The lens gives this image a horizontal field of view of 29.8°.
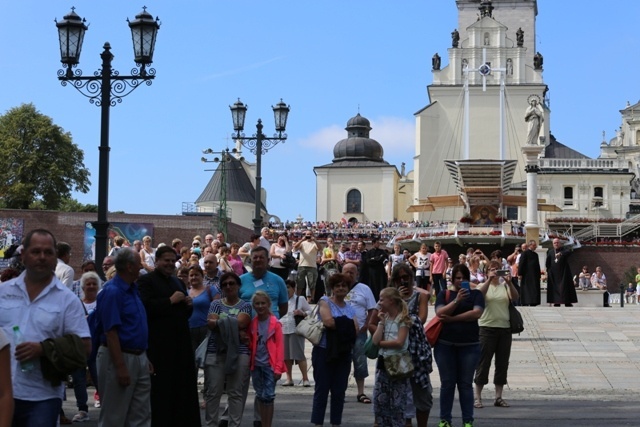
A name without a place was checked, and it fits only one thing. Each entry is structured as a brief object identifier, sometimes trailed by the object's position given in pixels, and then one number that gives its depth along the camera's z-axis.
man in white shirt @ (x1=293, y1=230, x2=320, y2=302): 25.09
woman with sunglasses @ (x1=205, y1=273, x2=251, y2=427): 11.54
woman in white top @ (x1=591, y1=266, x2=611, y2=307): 43.47
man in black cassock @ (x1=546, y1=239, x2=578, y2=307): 27.45
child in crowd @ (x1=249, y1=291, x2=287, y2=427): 11.58
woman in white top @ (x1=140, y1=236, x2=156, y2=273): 19.70
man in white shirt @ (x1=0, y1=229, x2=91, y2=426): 7.04
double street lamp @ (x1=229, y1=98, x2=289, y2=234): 28.27
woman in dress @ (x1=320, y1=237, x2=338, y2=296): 26.00
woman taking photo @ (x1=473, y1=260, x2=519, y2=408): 14.20
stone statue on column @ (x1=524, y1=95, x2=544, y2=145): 56.16
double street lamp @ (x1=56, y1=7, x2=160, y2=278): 18.19
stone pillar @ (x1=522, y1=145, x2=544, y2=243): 49.38
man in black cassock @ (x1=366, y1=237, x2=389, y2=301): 24.70
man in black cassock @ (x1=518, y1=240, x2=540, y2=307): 26.67
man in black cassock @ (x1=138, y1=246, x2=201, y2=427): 10.44
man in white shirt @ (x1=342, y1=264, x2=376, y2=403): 13.18
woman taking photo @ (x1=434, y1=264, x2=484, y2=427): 11.99
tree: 73.38
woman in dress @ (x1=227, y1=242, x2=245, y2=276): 19.09
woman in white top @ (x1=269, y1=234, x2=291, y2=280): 22.59
